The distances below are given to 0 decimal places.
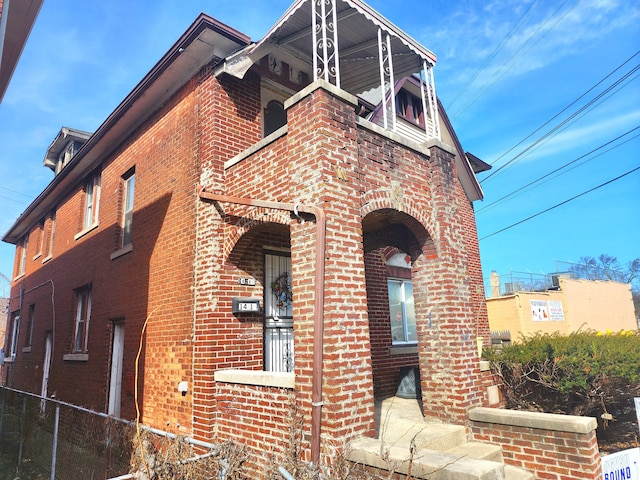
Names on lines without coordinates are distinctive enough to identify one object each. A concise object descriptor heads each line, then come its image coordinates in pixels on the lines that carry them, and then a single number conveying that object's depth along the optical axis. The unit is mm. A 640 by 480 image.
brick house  5023
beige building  21484
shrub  6523
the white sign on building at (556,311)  23344
